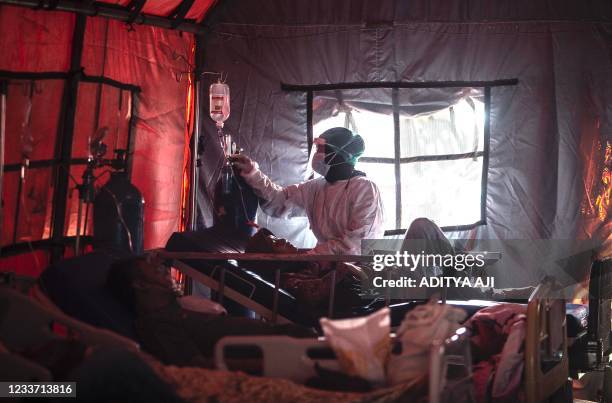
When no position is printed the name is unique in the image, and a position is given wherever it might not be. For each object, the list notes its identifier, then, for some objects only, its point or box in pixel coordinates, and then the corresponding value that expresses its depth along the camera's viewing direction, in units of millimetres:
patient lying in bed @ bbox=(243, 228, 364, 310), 4902
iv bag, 6273
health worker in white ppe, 5961
